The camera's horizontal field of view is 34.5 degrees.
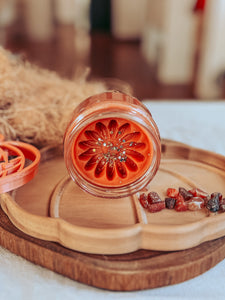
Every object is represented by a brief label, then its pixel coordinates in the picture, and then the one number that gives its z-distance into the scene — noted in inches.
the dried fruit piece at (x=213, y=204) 20.1
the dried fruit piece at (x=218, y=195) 20.8
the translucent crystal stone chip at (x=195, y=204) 20.3
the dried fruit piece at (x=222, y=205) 20.0
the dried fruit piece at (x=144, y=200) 20.6
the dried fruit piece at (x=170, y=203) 20.4
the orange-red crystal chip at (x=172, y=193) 21.5
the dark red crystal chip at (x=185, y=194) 21.3
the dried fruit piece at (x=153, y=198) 20.5
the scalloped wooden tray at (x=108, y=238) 17.1
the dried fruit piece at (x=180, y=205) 20.2
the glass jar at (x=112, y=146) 20.0
